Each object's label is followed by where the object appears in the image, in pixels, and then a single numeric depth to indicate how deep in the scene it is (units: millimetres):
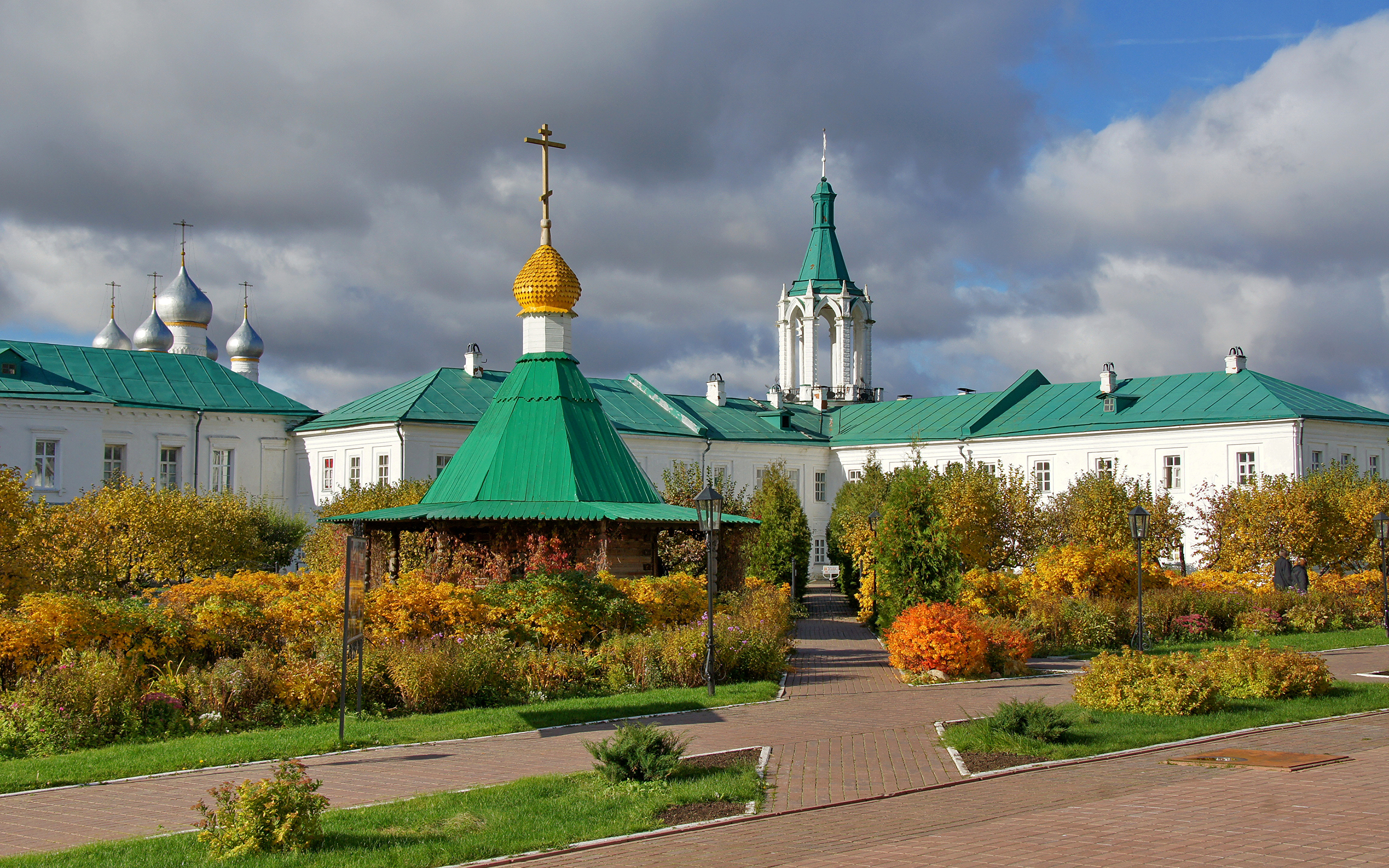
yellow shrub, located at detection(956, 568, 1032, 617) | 23897
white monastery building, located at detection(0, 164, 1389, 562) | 41344
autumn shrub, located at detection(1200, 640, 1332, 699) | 14875
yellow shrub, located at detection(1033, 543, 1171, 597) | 25641
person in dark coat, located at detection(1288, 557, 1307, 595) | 28719
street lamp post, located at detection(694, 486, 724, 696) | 16203
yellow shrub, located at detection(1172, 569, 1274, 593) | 28234
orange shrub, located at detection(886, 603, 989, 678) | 17469
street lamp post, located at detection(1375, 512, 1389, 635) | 25625
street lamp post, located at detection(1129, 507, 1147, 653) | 19719
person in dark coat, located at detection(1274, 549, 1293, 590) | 29609
